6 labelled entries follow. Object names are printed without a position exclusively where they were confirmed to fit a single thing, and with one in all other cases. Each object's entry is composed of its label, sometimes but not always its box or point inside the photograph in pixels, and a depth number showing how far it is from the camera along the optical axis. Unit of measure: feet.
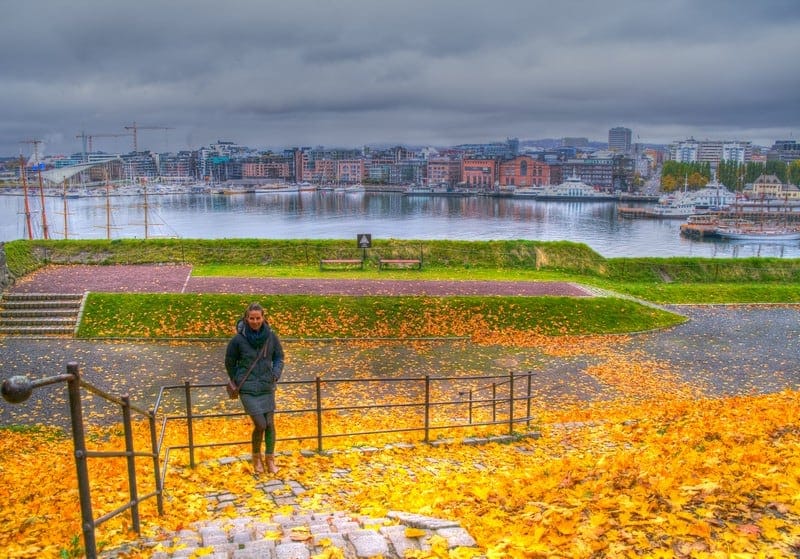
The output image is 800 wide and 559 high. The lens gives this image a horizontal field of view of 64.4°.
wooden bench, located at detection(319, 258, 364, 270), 93.81
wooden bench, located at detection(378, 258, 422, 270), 94.94
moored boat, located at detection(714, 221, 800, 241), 289.12
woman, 26.37
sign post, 95.50
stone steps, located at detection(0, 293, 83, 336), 63.72
